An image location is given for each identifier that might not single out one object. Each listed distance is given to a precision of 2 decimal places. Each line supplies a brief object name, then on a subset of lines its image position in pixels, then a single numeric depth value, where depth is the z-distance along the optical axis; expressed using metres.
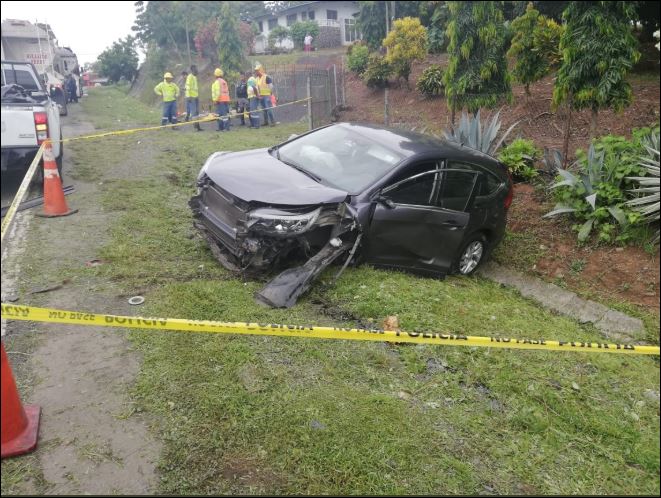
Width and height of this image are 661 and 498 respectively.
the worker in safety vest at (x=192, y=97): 15.02
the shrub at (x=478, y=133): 7.92
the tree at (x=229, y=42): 23.86
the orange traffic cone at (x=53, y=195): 6.64
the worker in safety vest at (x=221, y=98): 15.30
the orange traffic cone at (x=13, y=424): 2.60
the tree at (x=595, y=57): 4.52
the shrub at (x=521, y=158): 7.49
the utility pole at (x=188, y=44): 27.10
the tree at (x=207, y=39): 27.77
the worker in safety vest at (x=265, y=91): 15.87
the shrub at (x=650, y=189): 2.93
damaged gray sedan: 4.63
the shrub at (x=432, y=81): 7.42
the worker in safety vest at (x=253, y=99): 15.74
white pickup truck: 6.51
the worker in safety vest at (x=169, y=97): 14.18
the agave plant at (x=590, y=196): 3.83
